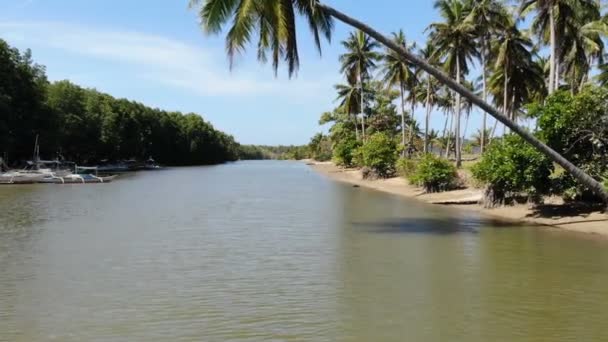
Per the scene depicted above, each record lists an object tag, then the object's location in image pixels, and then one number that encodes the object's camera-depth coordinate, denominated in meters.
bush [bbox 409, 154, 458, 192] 36.41
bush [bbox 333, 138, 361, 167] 75.19
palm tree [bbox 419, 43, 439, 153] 55.19
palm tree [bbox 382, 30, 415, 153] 56.75
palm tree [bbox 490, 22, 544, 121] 41.16
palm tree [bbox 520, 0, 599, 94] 29.88
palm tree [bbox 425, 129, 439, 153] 88.25
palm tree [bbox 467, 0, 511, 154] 41.06
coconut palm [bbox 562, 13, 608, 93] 33.47
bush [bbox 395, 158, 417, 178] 44.42
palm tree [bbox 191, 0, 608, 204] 16.06
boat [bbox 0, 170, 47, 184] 48.91
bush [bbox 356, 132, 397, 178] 52.91
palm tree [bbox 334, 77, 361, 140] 72.06
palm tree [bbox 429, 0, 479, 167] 43.31
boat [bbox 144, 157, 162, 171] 101.61
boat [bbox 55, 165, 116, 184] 51.06
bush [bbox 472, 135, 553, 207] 22.75
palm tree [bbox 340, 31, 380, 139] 63.28
